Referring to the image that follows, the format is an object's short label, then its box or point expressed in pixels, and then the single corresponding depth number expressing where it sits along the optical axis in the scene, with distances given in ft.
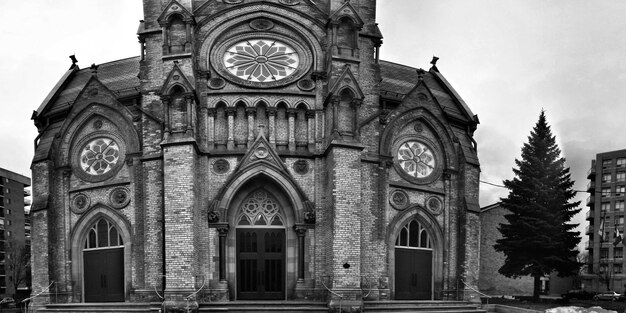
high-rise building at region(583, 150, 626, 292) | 264.31
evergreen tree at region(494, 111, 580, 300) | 99.81
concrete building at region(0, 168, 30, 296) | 253.03
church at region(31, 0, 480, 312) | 78.54
